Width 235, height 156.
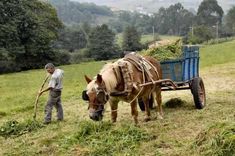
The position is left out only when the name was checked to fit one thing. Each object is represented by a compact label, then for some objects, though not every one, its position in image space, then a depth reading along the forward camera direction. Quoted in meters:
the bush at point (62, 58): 53.23
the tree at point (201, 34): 75.79
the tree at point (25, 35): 46.59
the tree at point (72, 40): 83.74
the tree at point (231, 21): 99.81
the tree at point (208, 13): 102.81
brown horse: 7.98
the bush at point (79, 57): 59.29
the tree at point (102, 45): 64.25
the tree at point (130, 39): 70.31
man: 10.64
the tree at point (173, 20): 112.01
